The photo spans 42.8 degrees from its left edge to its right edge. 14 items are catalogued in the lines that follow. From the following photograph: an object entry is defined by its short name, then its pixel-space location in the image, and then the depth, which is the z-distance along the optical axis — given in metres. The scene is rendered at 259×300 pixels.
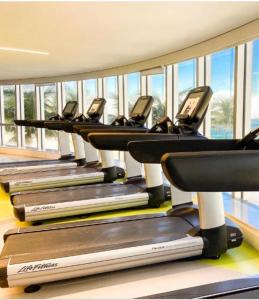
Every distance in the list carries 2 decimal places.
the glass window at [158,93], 6.05
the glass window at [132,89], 6.91
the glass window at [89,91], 8.29
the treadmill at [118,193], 3.29
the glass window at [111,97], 7.55
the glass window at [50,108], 9.36
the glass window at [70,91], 8.89
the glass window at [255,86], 3.98
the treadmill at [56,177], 4.57
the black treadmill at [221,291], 1.76
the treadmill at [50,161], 5.72
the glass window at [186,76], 5.17
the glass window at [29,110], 9.80
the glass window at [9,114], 10.23
